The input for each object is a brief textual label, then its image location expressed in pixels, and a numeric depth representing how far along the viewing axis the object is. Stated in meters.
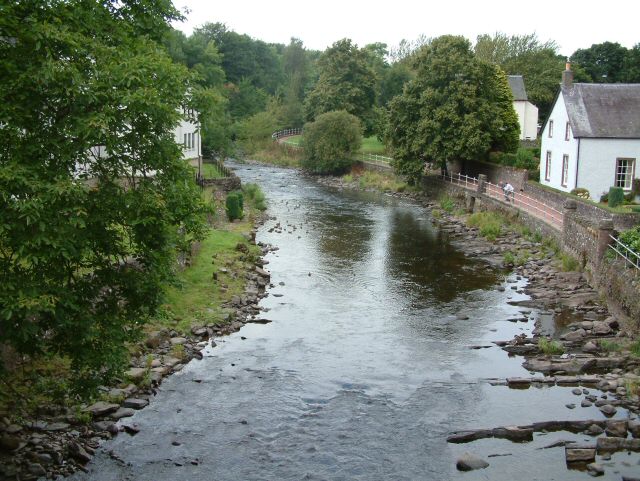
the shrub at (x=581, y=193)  43.25
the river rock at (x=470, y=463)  15.76
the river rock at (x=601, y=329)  24.38
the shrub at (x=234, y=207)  44.69
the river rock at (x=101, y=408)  17.98
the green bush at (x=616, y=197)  40.09
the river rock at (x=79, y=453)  15.73
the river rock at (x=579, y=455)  16.06
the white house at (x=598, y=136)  43.12
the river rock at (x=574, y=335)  24.09
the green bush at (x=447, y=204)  52.66
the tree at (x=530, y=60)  85.88
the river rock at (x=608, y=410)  18.36
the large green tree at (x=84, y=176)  11.83
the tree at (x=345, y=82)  81.81
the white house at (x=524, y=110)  77.25
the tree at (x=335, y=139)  73.94
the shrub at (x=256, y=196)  51.76
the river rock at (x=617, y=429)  17.22
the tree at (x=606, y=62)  92.25
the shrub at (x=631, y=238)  26.45
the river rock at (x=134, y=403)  18.75
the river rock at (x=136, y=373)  20.09
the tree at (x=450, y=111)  54.50
